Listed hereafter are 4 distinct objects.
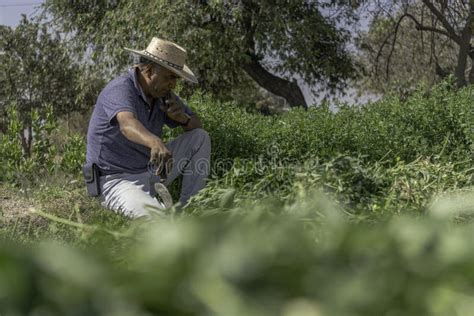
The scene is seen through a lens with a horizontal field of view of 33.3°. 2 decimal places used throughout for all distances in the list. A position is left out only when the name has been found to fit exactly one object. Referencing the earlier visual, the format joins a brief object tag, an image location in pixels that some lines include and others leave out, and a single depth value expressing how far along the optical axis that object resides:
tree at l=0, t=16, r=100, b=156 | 25.77
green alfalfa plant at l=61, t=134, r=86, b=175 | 9.24
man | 4.70
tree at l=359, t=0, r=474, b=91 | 15.16
